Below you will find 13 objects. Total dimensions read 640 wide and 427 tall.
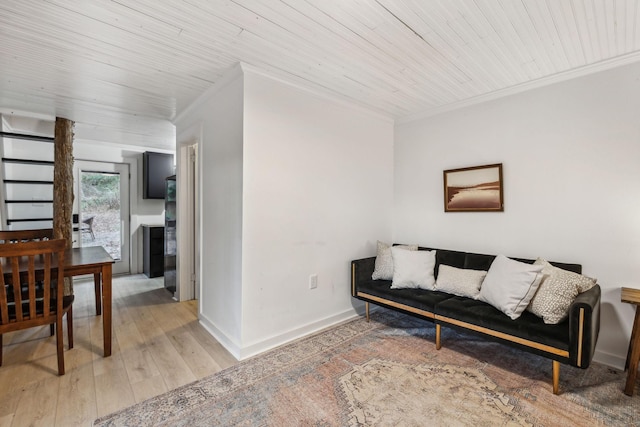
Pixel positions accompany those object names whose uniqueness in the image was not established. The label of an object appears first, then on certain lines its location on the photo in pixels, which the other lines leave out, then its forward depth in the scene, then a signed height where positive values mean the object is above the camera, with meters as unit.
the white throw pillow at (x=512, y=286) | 2.12 -0.56
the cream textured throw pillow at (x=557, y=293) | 1.99 -0.57
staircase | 3.66 +0.46
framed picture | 2.87 +0.24
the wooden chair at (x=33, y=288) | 1.89 -0.50
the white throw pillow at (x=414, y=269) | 2.84 -0.56
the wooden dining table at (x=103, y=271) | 2.28 -0.45
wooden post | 3.53 +0.36
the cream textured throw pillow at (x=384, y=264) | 3.08 -0.55
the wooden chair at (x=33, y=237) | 2.81 -0.22
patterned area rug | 1.68 -1.18
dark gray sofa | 1.78 -0.78
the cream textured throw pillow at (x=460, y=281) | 2.57 -0.63
